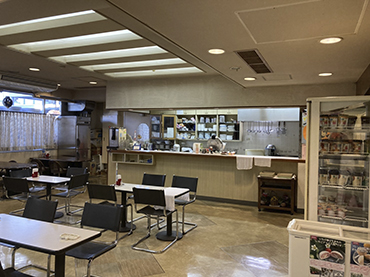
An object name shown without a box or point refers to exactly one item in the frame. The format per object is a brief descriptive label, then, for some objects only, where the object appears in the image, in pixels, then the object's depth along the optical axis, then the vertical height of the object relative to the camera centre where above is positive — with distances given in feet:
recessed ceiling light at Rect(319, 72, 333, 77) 15.47 +3.50
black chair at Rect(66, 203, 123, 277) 9.50 -3.07
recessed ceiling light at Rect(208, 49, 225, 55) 11.47 +3.45
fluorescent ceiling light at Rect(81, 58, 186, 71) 17.83 +4.72
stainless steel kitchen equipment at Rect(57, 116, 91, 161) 33.40 -0.11
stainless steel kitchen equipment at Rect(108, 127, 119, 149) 25.00 -0.20
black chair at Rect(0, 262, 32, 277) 7.84 -3.82
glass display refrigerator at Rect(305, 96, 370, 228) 10.84 -0.77
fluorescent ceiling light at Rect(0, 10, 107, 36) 11.57 +4.80
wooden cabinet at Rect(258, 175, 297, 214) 19.06 -3.87
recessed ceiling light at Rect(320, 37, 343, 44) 9.79 +3.39
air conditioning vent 11.79 +3.45
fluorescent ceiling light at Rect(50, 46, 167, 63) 15.45 +4.74
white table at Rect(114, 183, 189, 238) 13.75 -3.16
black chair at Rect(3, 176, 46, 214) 16.29 -2.93
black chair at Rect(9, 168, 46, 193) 19.11 -2.70
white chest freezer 8.80 -3.59
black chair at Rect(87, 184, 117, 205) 14.35 -2.85
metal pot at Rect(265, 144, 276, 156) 29.70 -1.27
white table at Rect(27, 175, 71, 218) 17.06 -2.75
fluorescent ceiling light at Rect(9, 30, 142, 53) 13.58 +4.80
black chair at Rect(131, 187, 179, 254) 13.17 -3.01
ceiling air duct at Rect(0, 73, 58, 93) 20.15 +3.82
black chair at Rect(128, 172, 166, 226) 17.44 -2.69
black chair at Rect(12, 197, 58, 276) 10.64 -2.85
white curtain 28.12 +0.36
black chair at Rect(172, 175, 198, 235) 16.31 -2.75
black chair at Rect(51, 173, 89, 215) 17.19 -3.10
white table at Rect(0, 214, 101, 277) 7.45 -2.86
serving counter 20.62 -2.62
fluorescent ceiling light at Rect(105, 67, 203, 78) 20.17 +4.72
